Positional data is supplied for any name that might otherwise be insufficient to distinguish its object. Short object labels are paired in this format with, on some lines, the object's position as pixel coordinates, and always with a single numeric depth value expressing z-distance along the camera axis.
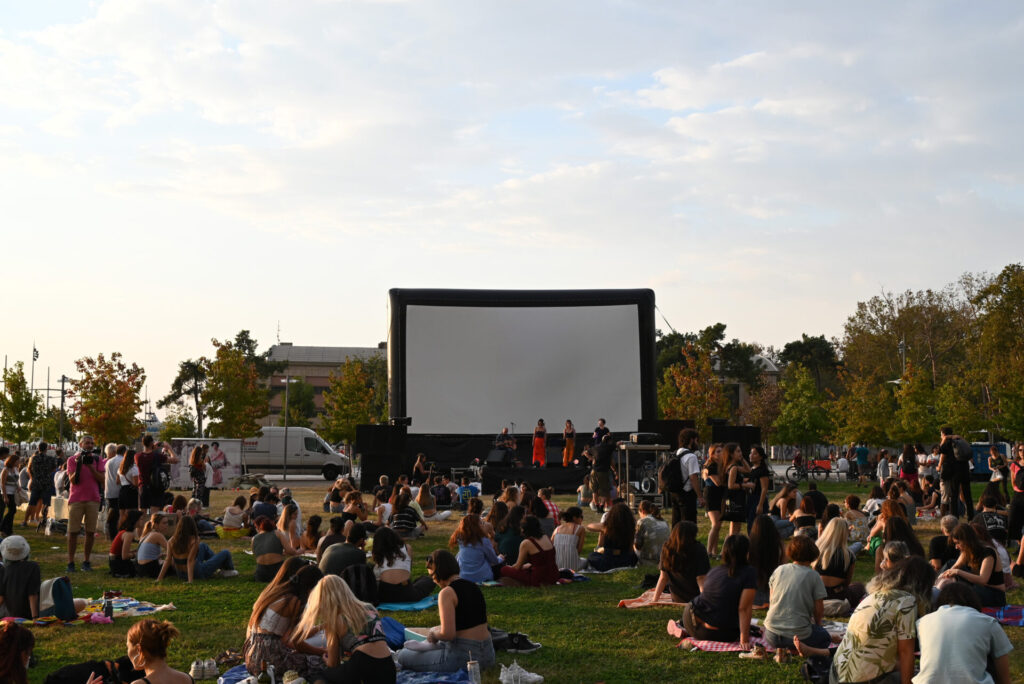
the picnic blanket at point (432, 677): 5.90
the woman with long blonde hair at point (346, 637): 5.23
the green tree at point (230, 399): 35.56
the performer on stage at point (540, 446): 22.45
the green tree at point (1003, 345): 28.34
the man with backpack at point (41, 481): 14.53
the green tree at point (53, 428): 53.40
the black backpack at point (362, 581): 7.86
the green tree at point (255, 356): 72.12
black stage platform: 21.88
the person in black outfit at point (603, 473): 17.00
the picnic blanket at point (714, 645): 6.62
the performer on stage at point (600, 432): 20.11
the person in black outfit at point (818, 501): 10.38
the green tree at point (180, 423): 43.72
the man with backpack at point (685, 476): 11.77
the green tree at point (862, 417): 34.62
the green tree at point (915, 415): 33.62
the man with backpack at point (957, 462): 14.04
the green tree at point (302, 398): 71.75
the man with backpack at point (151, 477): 12.98
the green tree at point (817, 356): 69.56
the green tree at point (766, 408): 51.91
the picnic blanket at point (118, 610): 7.83
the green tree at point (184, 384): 58.34
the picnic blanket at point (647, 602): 8.40
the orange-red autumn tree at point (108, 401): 31.88
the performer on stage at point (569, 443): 22.22
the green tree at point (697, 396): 36.88
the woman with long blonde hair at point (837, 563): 7.63
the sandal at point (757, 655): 6.38
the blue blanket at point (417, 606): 8.30
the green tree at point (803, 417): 36.91
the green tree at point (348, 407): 38.41
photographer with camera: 10.73
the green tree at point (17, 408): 37.75
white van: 31.86
